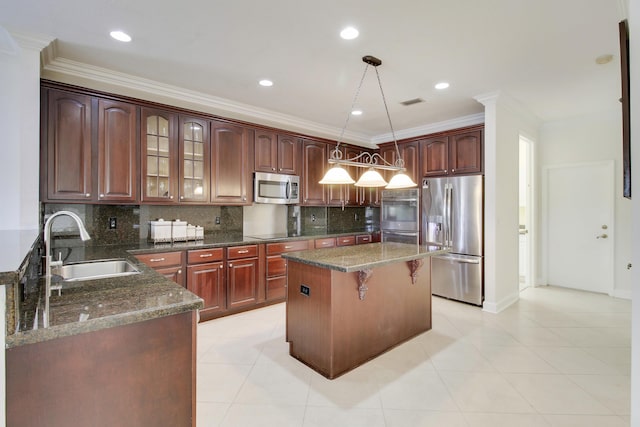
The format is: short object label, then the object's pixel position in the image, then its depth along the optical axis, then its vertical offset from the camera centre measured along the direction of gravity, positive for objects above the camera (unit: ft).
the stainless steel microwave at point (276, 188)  13.84 +1.17
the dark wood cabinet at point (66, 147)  9.24 +2.04
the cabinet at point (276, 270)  13.34 -2.45
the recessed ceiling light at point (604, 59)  9.43 +4.73
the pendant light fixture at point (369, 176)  9.32 +1.15
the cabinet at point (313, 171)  15.79 +2.18
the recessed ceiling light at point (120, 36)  8.07 +4.67
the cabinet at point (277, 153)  13.99 +2.84
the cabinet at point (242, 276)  12.20 -2.49
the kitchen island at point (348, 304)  8.01 -2.56
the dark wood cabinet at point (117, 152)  10.12 +2.06
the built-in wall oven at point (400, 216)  15.96 -0.14
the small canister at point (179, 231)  11.80 -0.65
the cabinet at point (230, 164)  12.69 +2.06
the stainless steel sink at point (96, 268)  7.91 -1.42
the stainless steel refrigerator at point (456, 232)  13.48 -0.84
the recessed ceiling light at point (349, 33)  7.89 +4.64
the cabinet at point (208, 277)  11.20 -2.33
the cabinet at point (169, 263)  10.37 -1.66
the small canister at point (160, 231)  11.39 -0.64
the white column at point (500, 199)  12.64 +0.59
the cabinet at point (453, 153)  13.94 +2.83
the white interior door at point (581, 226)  15.35 -0.67
